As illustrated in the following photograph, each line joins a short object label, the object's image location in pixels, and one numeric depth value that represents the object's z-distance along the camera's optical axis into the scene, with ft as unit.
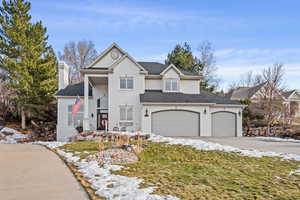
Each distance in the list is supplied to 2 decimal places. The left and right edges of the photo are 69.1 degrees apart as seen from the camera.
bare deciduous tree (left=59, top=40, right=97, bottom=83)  125.18
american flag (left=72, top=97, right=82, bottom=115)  50.57
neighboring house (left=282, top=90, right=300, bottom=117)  119.83
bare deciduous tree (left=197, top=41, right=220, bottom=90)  118.21
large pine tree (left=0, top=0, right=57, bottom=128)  72.59
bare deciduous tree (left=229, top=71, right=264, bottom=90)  128.38
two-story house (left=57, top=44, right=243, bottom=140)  58.44
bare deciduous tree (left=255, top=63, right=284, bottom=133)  70.69
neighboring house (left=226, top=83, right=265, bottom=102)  128.62
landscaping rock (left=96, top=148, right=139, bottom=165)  25.53
